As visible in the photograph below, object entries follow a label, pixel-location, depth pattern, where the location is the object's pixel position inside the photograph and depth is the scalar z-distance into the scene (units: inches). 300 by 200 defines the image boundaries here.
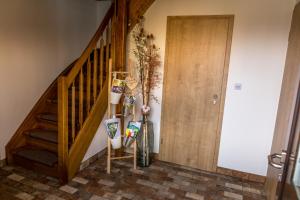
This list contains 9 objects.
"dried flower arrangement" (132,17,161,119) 117.4
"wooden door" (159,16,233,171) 107.3
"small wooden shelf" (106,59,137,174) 106.7
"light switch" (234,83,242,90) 106.1
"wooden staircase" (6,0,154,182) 99.4
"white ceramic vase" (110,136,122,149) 108.3
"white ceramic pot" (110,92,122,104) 106.8
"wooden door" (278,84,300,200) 37.3
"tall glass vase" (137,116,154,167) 118.1
